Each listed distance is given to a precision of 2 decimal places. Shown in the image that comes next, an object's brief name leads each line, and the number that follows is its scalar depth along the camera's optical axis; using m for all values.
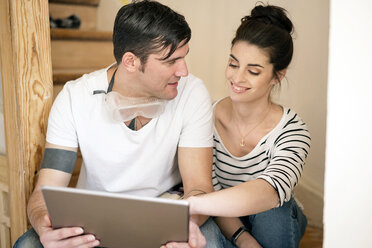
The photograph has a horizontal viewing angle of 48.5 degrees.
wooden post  1.51
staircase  2.37
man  1.40
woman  1.53
